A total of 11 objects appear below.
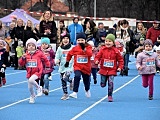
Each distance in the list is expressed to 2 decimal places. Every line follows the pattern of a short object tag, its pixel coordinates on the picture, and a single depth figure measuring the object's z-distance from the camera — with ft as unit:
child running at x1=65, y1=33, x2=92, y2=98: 47.06
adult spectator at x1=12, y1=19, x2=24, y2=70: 80.69
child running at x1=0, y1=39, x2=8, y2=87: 55.93
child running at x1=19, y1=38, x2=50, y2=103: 44.96
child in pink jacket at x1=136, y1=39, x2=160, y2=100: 48.06
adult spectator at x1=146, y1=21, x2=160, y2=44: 73.31
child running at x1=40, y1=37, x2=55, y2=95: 50.26
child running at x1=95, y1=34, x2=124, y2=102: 46.62
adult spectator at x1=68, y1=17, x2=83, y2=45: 75.87
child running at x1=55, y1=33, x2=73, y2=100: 48.11
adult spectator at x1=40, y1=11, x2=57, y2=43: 63.10
